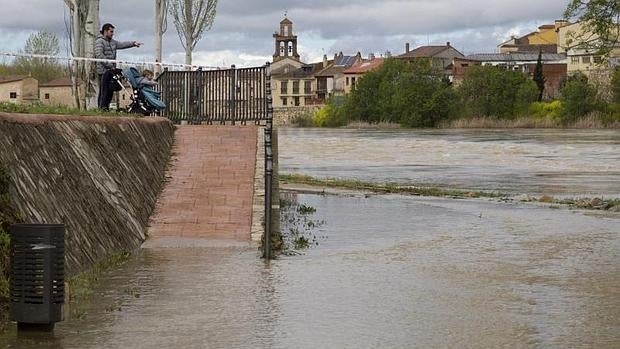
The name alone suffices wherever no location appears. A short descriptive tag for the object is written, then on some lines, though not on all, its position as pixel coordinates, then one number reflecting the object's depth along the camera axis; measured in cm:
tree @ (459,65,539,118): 11919
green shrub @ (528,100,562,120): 11325
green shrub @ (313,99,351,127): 13812
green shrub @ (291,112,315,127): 14965
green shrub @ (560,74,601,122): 10825
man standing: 2094
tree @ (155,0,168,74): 3809
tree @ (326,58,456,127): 11956
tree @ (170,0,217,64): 4822
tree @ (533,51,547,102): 13525
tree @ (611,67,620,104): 10708
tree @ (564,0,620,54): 2114
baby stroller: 2120
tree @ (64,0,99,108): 2316
